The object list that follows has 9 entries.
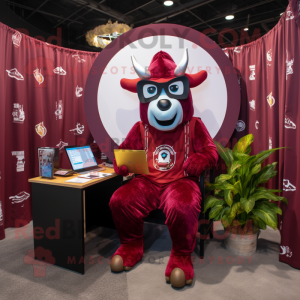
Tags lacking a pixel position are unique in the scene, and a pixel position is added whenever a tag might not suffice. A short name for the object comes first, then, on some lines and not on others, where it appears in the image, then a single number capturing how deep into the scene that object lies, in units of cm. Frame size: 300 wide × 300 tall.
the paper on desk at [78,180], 167
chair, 175
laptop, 207
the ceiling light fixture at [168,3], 339
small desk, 160
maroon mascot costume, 157
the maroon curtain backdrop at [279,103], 170
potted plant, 181
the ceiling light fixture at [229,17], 363
